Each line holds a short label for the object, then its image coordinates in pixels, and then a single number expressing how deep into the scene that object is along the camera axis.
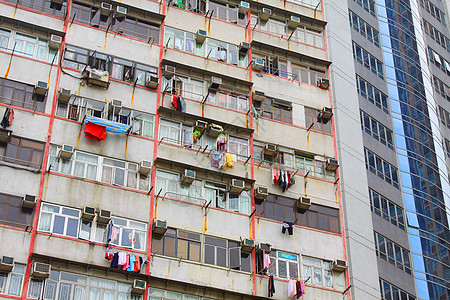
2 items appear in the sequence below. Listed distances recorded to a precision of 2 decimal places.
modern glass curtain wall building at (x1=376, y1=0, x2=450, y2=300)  35.91
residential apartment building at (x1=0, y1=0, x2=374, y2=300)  27.33
